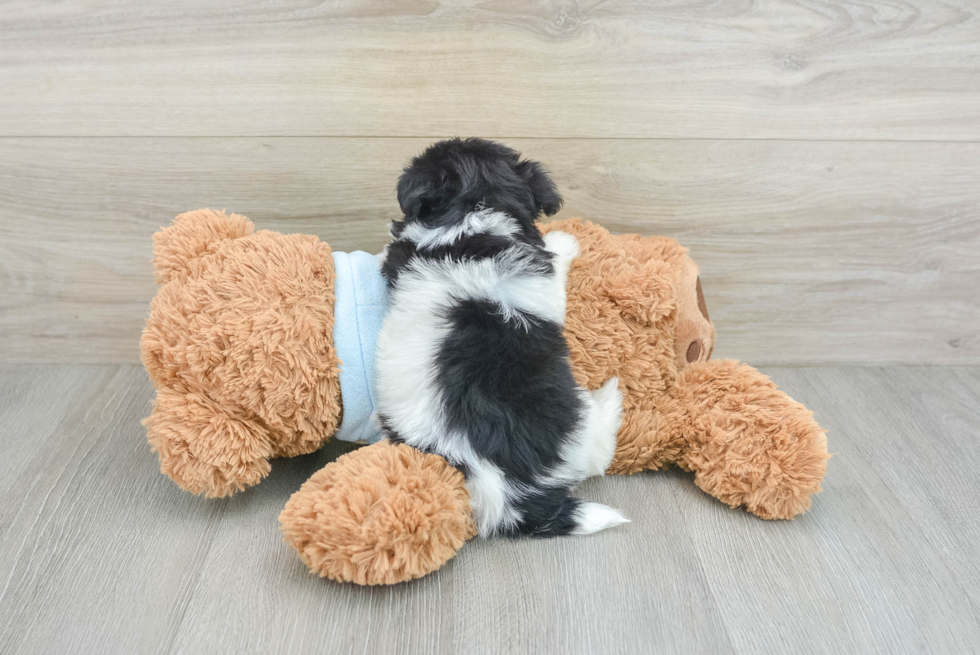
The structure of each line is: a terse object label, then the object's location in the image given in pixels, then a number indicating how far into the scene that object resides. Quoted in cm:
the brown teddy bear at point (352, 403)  80
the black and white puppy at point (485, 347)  84
